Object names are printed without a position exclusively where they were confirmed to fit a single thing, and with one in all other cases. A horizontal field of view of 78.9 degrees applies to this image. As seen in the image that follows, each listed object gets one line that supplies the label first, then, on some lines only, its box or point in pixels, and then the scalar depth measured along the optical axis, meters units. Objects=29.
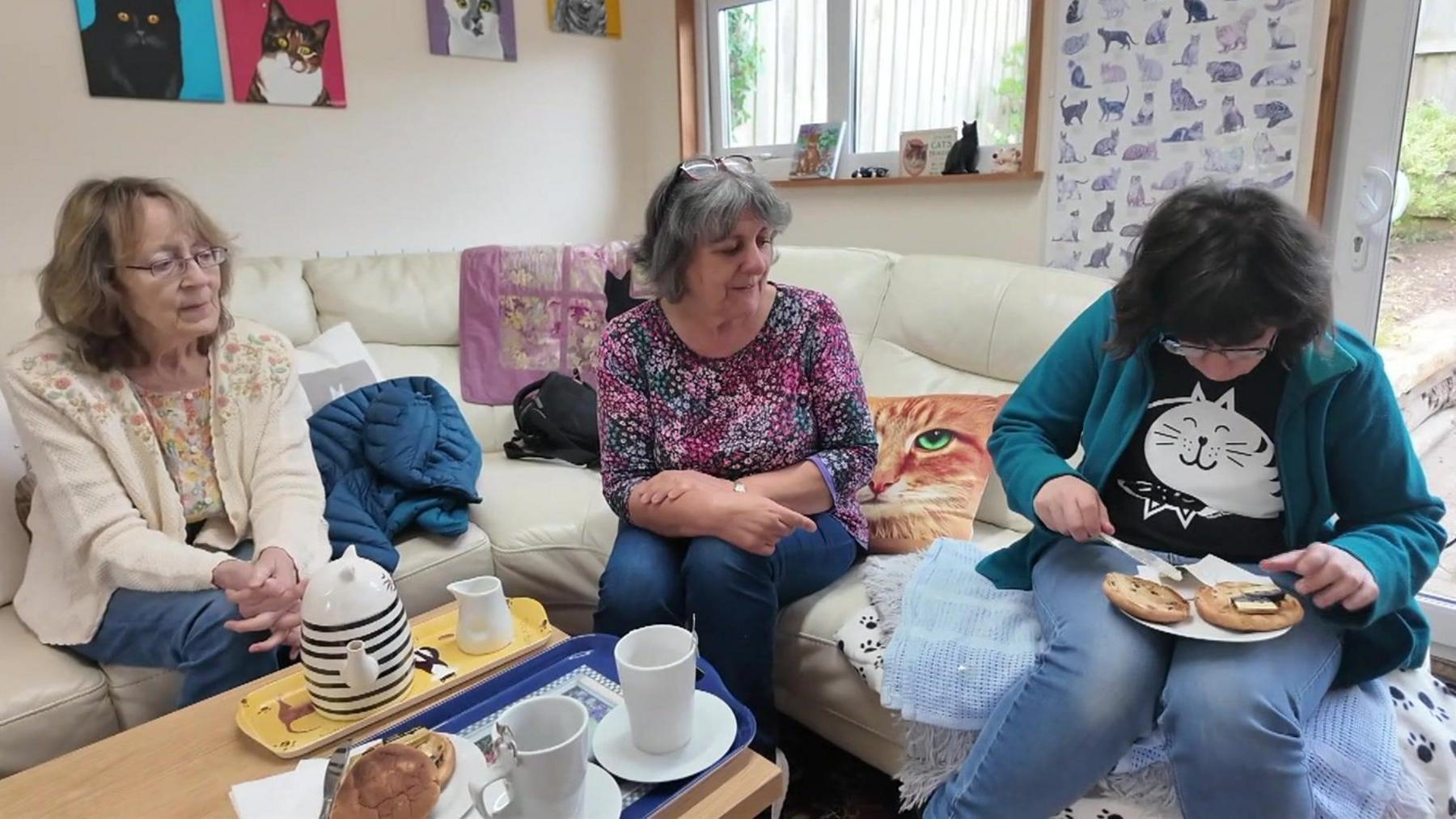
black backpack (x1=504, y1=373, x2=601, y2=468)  2.18
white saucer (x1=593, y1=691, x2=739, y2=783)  0.88
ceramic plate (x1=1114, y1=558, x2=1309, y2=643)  1.01
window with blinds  2.41
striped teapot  0.99
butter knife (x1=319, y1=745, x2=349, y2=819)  0.83
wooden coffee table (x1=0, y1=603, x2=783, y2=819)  0.89
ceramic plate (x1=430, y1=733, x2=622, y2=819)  0.83
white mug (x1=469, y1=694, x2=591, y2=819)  0.76
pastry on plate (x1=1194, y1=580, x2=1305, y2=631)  1.02
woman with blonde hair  1.31
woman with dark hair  1.02
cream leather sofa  1.34
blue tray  0.88
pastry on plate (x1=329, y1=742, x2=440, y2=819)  0.80
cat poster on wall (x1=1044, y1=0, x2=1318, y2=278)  1.82
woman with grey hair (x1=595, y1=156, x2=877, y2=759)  1.37
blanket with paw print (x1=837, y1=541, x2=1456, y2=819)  1.02
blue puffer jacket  1.68
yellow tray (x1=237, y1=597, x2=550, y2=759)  0.99
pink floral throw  2.43
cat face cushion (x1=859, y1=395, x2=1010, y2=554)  1.62
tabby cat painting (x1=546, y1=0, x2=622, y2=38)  2.99
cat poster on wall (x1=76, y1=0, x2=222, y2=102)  2.18
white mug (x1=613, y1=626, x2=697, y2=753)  0.86
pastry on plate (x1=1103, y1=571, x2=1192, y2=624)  1.05
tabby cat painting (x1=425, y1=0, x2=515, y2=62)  2.73
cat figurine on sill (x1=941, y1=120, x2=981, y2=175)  2.41
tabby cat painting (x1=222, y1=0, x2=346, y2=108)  2.37
